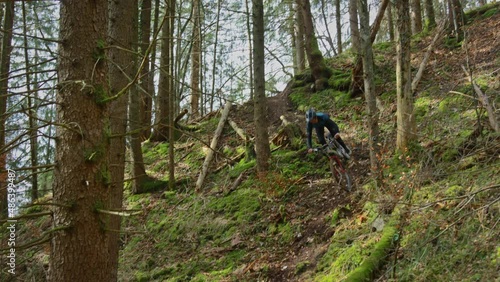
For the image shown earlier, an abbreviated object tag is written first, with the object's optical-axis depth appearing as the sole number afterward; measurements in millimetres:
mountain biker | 7780
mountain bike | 7867
